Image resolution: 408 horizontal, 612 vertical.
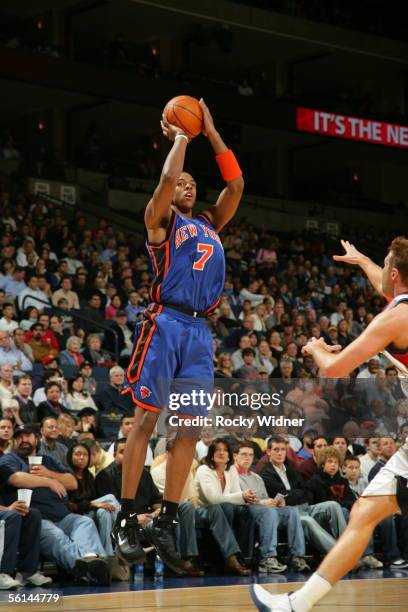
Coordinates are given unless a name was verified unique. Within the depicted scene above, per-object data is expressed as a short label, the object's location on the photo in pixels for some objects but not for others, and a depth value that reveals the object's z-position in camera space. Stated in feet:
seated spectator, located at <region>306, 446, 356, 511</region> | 34.99
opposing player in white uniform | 17.42
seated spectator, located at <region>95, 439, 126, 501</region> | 31.40
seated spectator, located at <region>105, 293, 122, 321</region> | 49.94
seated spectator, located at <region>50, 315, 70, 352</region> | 44.62
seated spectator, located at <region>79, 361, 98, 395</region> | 40.52
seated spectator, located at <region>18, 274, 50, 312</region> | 46.80
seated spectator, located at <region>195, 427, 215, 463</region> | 33.04
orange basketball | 20.81
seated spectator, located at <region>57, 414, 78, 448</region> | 33.17
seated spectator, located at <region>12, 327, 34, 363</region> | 41.30
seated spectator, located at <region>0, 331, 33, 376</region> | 40.01
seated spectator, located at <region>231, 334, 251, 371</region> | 47.42
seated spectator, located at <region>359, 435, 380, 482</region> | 36.47
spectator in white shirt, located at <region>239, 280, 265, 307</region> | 57.98
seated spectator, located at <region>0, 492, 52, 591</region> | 27.89
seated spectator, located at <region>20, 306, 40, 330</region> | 44.16
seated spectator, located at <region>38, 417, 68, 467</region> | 31.96
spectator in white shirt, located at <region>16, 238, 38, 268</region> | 51.03
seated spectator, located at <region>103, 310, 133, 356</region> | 48.19
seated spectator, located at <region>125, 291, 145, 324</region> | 50.57
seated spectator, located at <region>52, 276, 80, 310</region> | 48.98
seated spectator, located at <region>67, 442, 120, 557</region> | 30.47
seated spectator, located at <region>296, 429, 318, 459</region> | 35.55
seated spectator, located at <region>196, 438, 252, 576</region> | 32.50
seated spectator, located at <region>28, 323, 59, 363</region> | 43.09
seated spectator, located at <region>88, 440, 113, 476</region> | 31.89
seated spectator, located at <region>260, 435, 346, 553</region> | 34.17
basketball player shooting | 20.01
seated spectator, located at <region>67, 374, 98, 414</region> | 38.99
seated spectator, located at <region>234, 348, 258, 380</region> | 45.78
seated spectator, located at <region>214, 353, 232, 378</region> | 43.80
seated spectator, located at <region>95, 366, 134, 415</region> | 40.91
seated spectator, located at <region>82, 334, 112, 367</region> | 44.83
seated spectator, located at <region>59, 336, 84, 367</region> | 43.68
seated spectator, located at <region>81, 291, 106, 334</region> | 49.23
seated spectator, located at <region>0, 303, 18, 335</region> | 42.47
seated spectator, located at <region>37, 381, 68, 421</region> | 35.96
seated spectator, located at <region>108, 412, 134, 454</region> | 32.66
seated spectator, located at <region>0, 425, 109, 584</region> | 29.07
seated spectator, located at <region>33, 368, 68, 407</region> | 38.09
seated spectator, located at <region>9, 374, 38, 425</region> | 35.12
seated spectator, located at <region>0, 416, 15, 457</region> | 30.21
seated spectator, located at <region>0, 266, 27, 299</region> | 47.62
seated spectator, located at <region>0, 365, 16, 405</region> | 36.17
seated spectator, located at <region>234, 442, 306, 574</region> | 32.96
